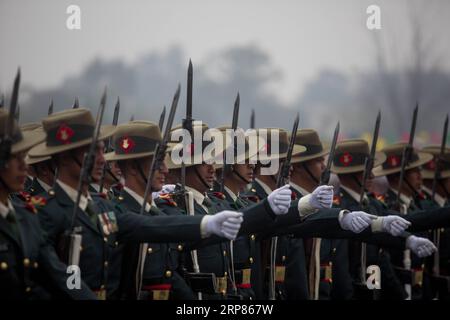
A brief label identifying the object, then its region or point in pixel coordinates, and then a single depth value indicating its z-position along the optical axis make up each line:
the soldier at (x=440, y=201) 14.24
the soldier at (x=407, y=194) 14.11
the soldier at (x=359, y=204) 12.66
